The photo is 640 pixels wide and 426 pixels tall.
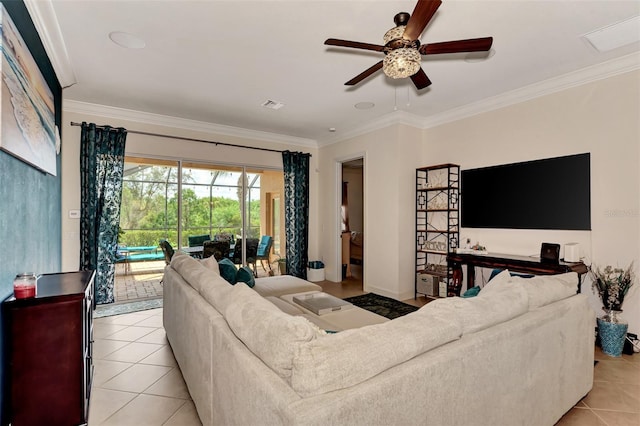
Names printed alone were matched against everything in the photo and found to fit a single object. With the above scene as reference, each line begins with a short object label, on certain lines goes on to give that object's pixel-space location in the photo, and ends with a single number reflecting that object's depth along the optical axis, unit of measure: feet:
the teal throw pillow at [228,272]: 10.82
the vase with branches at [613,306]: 9.76
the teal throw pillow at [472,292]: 7.52
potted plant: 20.01
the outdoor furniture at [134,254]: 15.72
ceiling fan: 6.84
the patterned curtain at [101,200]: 14.29
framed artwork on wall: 5.72
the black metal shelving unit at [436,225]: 15.15
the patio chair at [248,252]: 18.79
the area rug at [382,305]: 13.85
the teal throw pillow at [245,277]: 11.45
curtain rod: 15.52
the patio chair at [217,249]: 17.92
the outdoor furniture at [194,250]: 17.28
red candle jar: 6.01
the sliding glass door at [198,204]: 16.10
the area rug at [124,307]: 13.64
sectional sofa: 3.53
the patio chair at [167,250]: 16.08
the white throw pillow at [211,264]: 10.40
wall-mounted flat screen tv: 11.30
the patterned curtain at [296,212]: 20.10
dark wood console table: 10.42
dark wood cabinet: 5.89
